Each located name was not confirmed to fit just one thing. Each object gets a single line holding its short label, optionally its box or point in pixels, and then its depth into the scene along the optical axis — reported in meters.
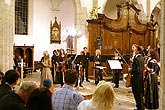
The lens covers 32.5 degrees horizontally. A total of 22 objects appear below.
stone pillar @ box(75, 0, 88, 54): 15.33
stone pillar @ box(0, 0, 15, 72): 10.29
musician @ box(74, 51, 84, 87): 11.45
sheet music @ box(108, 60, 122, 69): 9.73
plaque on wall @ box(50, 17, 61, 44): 20.43
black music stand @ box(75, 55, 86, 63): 11.16
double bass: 9.34
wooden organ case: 14.90
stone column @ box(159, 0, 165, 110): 4.63
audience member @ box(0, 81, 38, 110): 2.92
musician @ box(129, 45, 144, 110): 6.52
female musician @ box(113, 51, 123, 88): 11.18
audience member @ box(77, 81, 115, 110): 2.84
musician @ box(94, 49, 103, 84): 11.65
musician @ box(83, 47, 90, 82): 11.90
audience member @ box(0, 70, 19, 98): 3.88
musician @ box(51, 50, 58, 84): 10.86
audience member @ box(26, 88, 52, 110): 2.41
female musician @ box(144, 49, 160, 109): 6.82
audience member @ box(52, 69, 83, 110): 3.48
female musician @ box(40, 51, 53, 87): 9.26
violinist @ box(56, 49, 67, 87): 10.77
